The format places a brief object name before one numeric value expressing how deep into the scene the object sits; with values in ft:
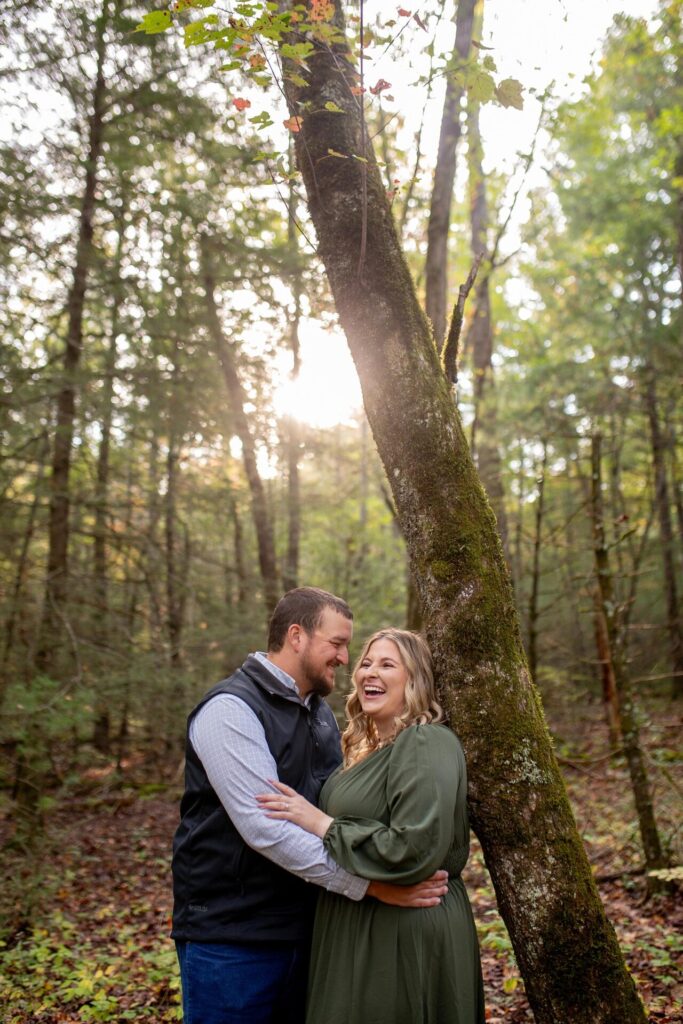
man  8.30
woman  7.92
